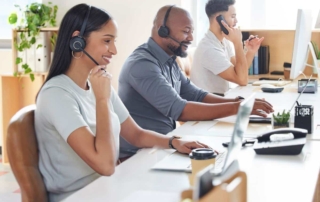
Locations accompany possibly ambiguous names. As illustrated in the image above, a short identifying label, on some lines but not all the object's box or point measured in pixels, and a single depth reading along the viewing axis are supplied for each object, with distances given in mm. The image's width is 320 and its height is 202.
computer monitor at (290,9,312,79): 2564
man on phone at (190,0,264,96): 3383
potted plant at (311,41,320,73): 3996
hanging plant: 4172
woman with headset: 1677
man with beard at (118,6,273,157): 2455
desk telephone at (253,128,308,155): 1774
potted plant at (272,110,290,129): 2145
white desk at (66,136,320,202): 1381
